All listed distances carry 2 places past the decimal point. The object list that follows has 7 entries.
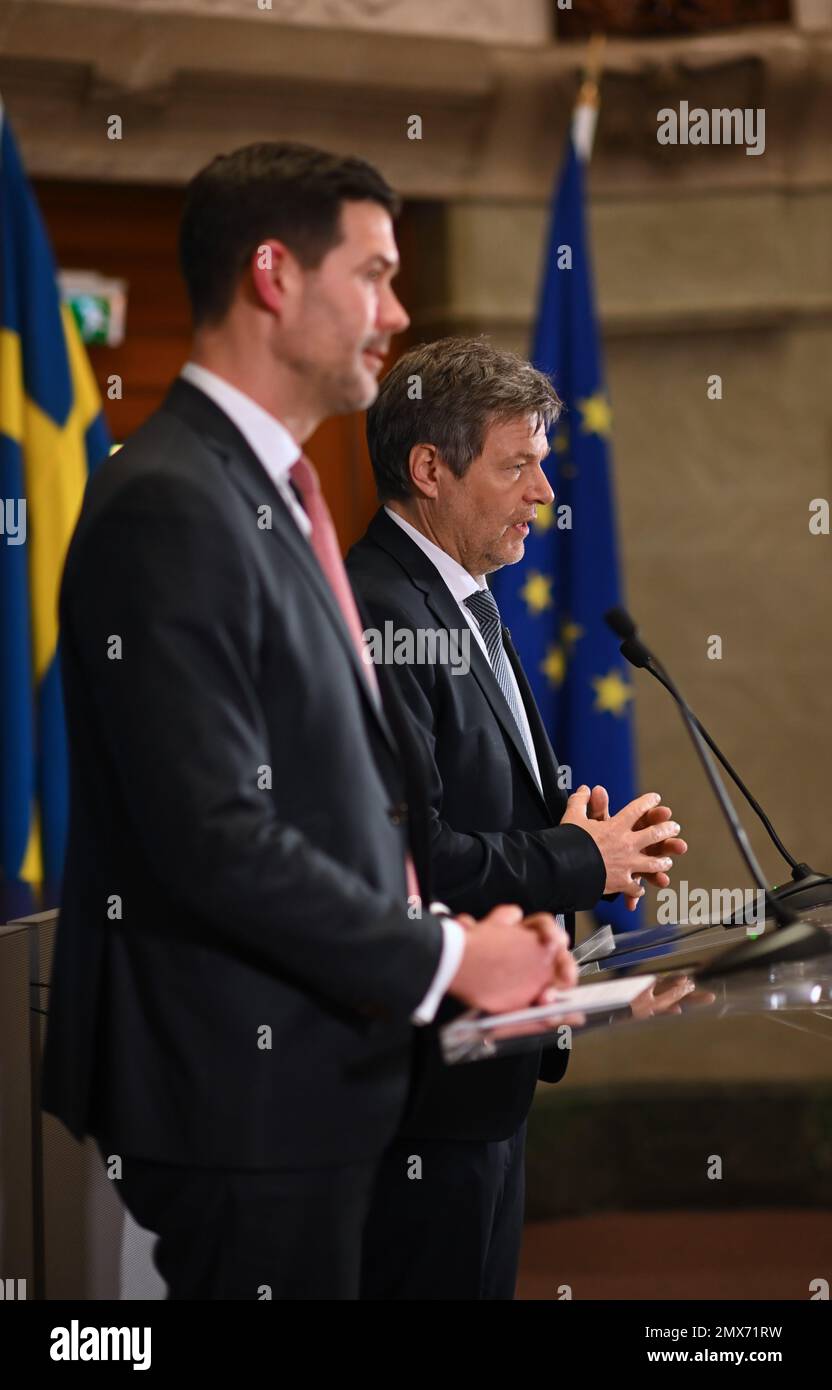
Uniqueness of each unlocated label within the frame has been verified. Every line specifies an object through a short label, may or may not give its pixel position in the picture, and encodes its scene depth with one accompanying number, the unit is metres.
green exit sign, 8.23
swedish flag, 7.29
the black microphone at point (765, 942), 2.87
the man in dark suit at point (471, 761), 3.66
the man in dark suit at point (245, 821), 2.44
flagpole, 8.16
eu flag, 8.20
